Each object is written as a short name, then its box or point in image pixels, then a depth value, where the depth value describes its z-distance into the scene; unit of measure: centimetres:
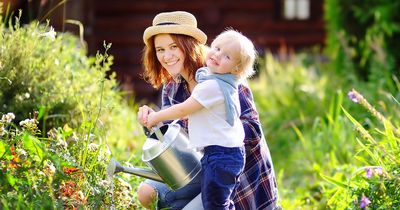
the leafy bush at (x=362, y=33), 1037
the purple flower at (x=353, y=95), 541
